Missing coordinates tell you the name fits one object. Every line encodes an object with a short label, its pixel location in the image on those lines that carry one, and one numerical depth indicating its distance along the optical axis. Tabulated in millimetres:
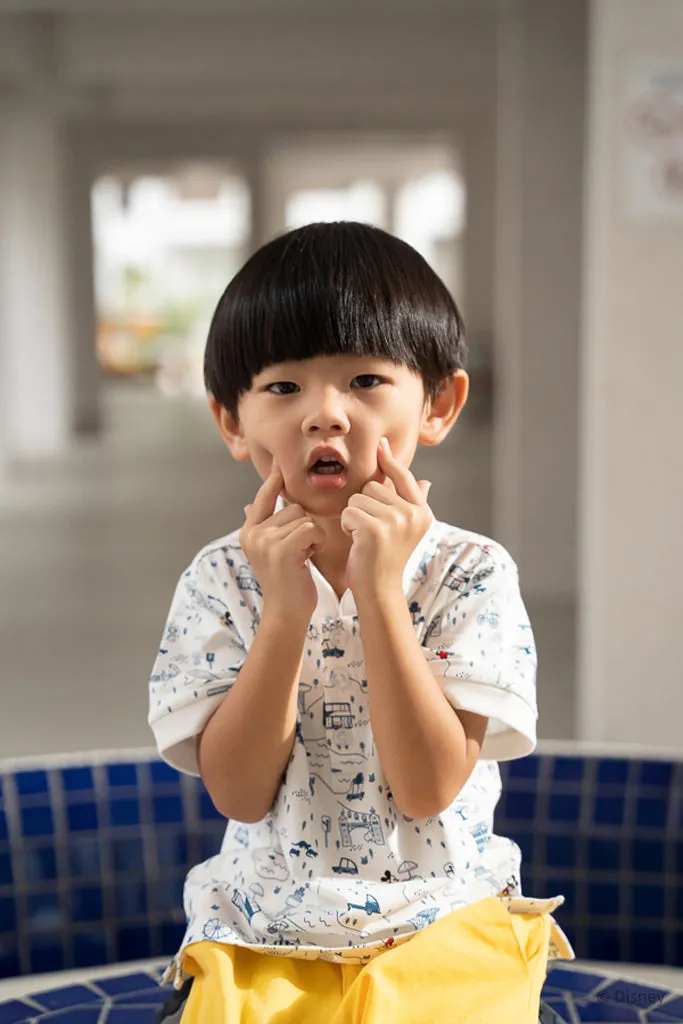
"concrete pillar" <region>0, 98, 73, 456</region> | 11031
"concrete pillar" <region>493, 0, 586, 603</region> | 5086
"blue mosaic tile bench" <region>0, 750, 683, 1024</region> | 1544
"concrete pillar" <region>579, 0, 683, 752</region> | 2961
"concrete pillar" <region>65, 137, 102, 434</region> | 12430
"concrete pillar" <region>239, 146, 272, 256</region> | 12156
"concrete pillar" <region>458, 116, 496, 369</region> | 10961
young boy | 957
